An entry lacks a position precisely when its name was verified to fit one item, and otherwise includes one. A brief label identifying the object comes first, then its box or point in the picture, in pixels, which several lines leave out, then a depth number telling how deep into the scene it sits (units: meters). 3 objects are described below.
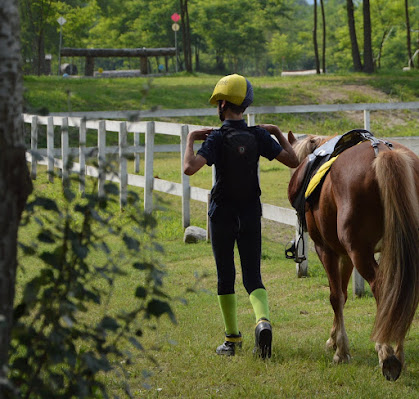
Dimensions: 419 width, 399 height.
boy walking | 10.15
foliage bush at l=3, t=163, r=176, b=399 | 5.66
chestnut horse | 9.06
